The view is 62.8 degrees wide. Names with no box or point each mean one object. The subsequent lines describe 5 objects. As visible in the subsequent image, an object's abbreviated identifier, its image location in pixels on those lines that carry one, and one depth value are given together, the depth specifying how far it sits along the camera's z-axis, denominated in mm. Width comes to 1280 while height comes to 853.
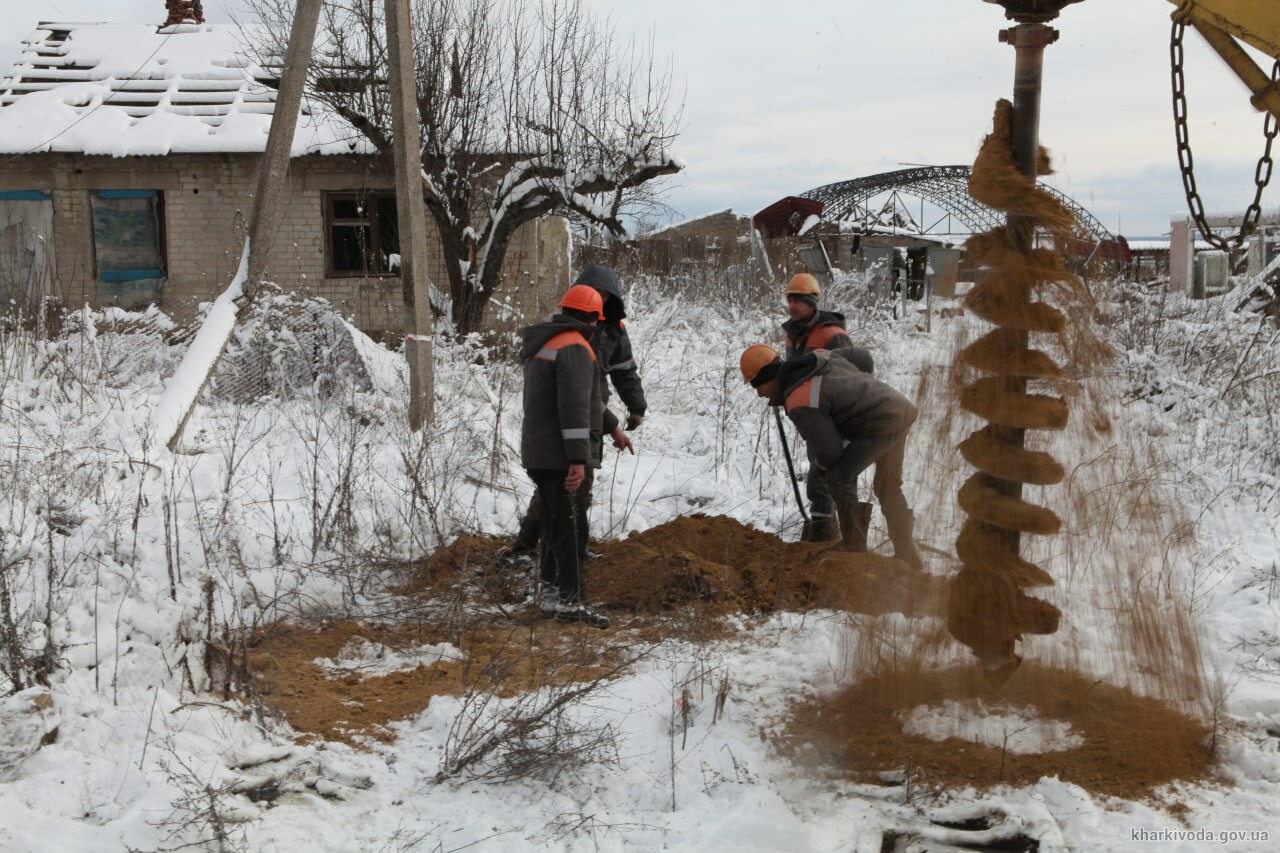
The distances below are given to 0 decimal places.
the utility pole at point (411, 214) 8602
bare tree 13922
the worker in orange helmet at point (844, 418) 5766
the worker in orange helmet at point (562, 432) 5312
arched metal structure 27906
